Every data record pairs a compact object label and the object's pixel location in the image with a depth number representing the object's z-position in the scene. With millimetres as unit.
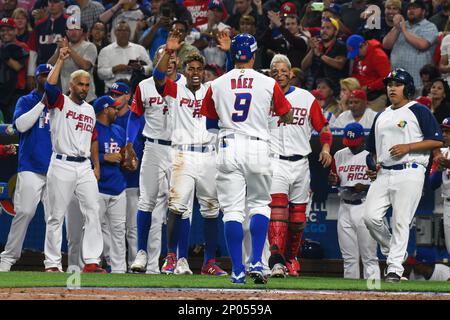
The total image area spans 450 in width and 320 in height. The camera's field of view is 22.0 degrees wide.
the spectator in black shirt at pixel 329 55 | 16812
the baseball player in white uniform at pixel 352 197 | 14047
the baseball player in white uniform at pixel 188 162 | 12531
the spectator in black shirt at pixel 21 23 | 19000
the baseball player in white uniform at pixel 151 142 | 13141
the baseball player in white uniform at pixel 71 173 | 12828
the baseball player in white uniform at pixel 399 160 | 11766
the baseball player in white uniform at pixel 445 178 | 13602
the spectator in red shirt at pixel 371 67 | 16156
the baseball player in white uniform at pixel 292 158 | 12719
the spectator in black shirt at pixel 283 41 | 17062
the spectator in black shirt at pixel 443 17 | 16531
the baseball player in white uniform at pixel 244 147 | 10438
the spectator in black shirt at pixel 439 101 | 14969
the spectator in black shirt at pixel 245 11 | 17734
